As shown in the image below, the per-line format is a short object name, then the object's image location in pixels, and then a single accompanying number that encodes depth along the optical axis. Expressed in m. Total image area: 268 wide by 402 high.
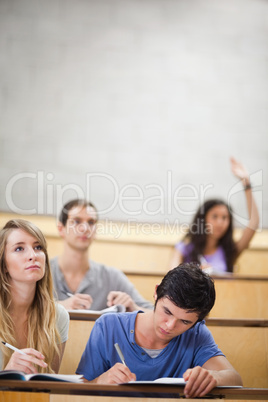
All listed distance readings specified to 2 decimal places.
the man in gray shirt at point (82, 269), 7.10
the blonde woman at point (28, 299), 6.40
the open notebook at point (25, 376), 6.06
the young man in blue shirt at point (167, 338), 6.27
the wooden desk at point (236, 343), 6.59
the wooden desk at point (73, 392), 6.04
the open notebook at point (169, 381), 6.05
